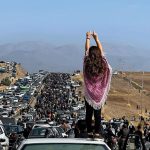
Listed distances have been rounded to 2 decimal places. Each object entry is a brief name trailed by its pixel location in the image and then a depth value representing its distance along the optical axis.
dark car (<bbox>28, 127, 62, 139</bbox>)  23.55
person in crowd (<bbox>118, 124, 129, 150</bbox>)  17.50
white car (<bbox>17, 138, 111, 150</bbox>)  7.45
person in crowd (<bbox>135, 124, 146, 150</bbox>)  12.73
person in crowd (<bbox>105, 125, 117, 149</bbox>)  13.99
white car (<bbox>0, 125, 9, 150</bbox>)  22.31
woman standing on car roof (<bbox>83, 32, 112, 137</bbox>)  8.71
